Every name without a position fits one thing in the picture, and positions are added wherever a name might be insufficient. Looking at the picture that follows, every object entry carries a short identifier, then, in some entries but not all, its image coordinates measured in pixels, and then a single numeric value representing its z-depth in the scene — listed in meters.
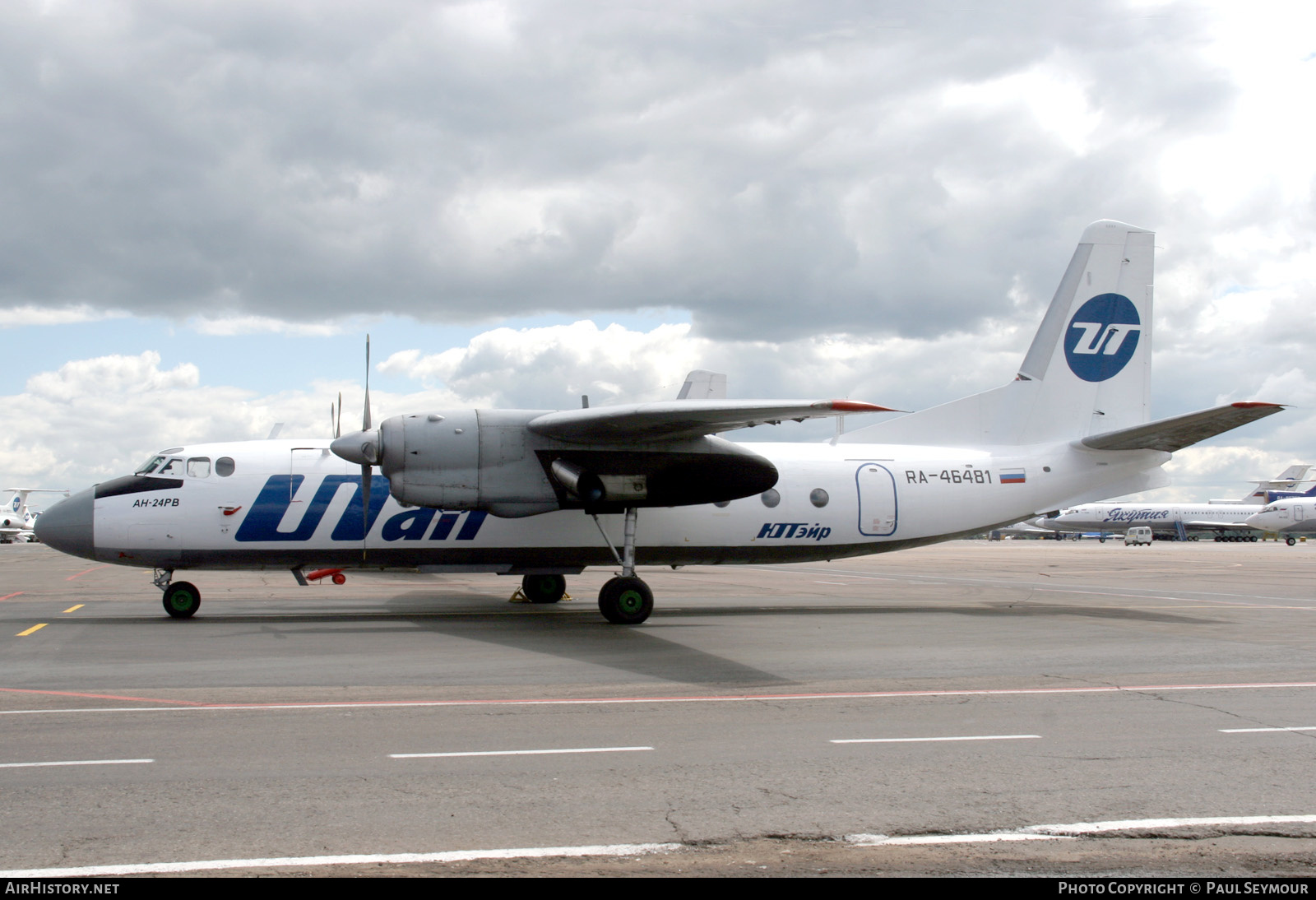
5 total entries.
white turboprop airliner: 16.22
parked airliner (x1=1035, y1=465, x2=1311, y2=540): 96.00
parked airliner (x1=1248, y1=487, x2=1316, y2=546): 74.31
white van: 82.81
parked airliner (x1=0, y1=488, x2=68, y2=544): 86.81
